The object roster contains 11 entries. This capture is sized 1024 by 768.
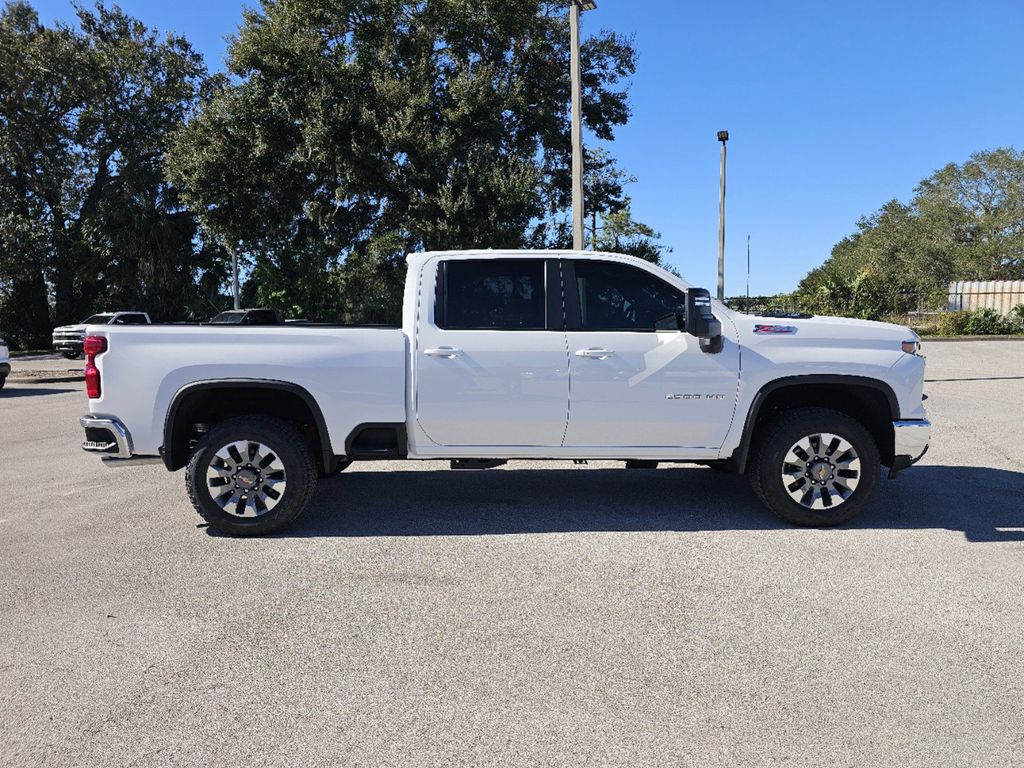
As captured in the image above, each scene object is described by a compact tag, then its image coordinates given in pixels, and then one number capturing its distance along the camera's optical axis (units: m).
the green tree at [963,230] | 51.41
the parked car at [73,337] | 24.31
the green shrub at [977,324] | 29.80
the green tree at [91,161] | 31.52
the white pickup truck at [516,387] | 5.29
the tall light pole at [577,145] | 13.76
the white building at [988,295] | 34.72
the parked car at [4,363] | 15.49
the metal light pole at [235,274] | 27.20
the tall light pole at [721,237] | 22.81
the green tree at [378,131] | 22.48
